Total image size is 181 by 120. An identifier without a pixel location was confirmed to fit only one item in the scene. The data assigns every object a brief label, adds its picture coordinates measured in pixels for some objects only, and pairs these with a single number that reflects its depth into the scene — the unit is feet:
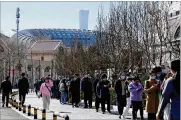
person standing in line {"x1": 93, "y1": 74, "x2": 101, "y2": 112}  62.15
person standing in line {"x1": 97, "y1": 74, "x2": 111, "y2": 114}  59.11
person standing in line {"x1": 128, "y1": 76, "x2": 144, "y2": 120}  47.26
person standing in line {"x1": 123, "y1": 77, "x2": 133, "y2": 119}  51.53
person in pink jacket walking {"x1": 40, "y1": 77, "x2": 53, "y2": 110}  65.62
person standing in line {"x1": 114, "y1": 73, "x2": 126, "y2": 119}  53.16
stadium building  467.52
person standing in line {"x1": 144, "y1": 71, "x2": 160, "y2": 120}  41.68
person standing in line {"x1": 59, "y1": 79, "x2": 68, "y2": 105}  82.36
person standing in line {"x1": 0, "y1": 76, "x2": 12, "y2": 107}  77.15
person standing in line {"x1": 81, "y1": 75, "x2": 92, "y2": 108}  69.49
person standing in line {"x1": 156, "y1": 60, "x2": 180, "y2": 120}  22.72
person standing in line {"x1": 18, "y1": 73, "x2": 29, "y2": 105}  73.96
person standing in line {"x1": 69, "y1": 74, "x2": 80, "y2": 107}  73.26
